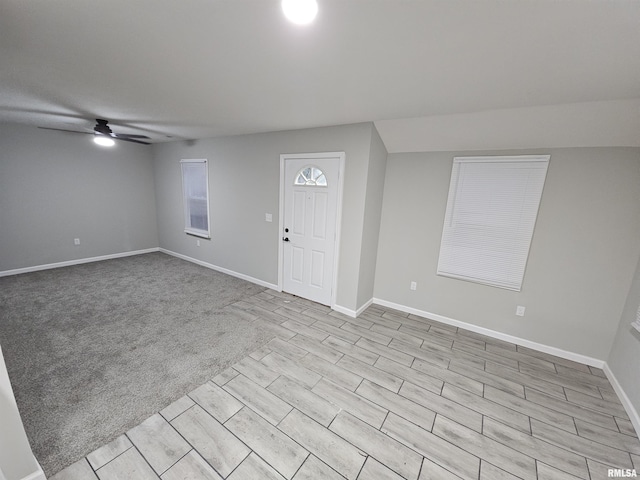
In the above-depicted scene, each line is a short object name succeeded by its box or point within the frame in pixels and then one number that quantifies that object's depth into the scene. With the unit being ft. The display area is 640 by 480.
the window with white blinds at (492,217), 8.98
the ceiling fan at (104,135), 10.68
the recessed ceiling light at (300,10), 3.65
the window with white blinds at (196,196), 16.10
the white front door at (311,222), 11.12
